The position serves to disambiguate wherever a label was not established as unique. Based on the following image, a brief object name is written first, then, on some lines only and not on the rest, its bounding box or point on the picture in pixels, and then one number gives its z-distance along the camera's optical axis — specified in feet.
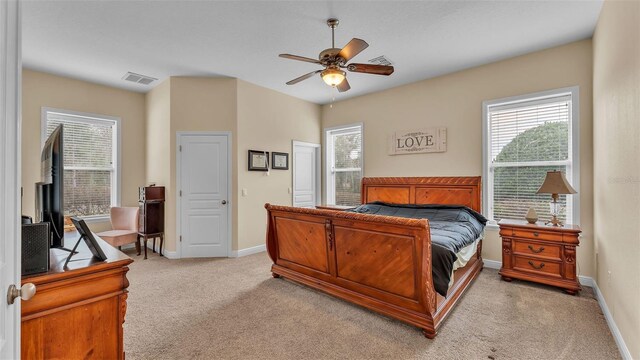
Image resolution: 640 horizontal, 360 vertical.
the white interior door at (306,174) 18.61
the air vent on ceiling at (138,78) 14.39
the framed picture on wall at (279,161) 17.07
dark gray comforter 7.65
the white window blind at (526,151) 11.66
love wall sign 14.62
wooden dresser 4.17
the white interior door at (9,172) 2.78
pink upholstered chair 14.90
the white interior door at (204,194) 14.97
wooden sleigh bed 7.52
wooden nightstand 10.05
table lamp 10.23
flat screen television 4.99
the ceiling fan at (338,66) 8.46
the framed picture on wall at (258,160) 15.83
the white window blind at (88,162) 14.89
